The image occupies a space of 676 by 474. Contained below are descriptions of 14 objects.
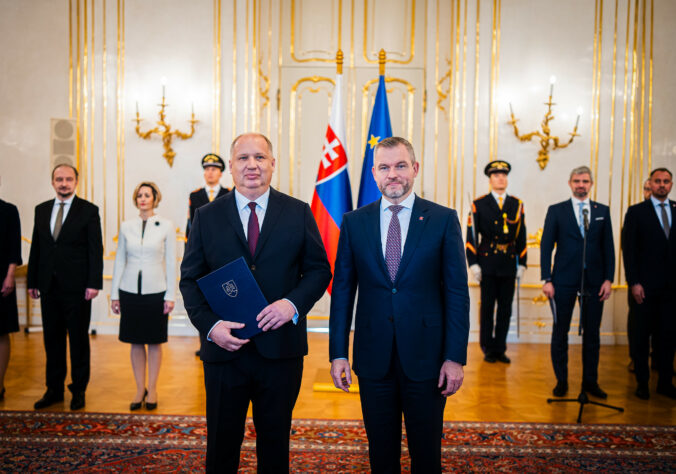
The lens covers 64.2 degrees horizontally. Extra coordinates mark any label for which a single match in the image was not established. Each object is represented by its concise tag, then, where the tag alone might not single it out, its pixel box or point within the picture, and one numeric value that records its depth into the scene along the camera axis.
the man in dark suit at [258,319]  1.96
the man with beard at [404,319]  1.91
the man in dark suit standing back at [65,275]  3.62
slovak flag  4.11
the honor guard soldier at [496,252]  5.13
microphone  3.46
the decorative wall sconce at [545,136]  5.80
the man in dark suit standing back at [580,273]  3.96
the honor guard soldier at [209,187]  5.23
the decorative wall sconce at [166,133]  5.95
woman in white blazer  3.55
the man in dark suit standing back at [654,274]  4.04
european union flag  4.07
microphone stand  3.46
